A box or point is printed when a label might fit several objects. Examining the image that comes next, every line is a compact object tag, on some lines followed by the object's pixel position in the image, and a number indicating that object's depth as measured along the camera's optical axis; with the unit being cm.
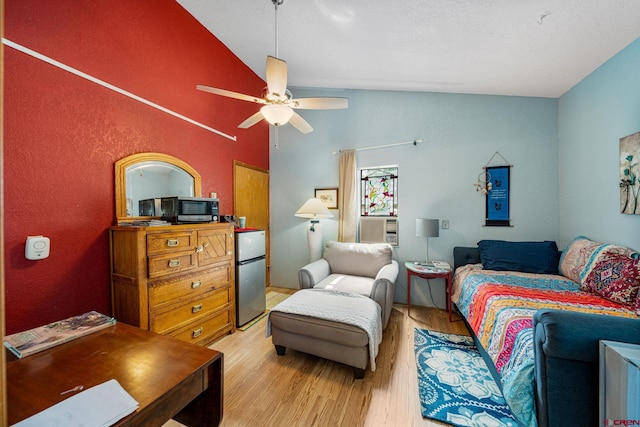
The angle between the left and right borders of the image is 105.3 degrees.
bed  116
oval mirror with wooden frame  208
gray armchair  243
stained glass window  362
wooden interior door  348
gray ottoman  190
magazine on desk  117
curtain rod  343
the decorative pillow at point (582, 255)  218
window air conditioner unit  356
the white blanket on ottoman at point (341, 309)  193
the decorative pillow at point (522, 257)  273
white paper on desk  76
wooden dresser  184
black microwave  222
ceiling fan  184
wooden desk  87
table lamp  307
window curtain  367
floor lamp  341
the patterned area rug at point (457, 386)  160
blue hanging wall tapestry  312
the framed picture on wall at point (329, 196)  389
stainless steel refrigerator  278
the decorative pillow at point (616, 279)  183
